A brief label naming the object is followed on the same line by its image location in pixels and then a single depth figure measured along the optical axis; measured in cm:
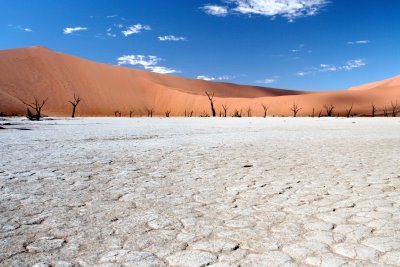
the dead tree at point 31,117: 3343
